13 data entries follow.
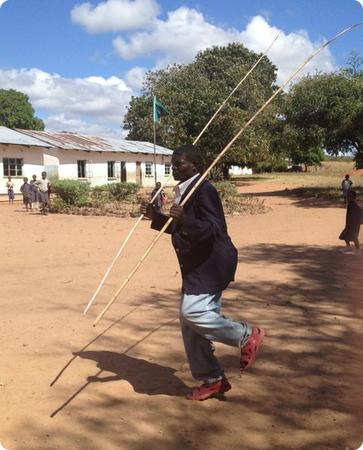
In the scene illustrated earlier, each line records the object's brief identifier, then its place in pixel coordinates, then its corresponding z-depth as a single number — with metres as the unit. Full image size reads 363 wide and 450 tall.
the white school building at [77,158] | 26.14
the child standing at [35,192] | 19.59
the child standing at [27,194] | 19.72
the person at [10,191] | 22.66
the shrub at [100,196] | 19.22
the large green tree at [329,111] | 23.61
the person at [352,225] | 9.95
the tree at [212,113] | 31.06
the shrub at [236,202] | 18.66
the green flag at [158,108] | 20.36
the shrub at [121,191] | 20.91
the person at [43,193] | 18.52
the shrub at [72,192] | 19.28
